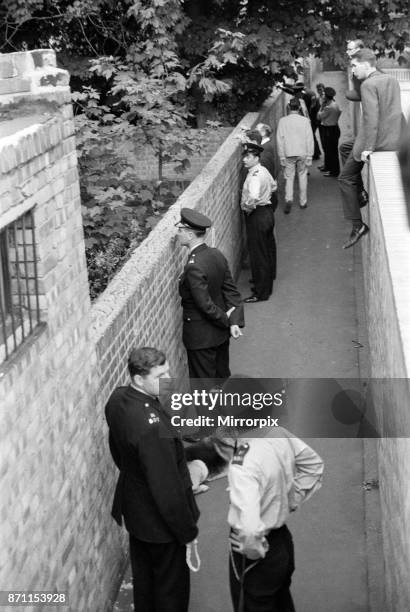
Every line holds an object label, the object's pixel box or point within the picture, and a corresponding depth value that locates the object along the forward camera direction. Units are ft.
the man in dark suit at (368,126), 29.12
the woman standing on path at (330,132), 53.83
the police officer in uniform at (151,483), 16.11
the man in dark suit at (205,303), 24.50
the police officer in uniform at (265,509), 14.32
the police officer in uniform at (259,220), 34.58
